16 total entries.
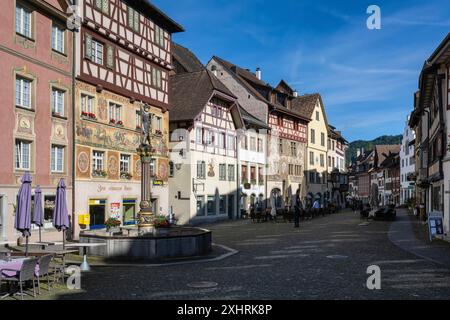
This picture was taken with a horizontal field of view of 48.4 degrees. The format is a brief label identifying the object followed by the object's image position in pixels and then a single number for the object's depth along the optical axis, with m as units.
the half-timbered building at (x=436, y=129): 21.55
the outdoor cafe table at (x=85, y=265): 13.48
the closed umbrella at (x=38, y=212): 14.62
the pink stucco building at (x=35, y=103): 19.61
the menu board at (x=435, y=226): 20.95
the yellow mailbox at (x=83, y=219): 23.66
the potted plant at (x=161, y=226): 20.33
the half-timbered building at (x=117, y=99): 24.27
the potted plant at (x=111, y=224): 19.47
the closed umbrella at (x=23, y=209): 12.60
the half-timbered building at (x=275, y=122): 46.34
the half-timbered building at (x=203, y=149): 33.78
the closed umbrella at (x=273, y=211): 35.66
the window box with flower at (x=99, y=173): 24.95
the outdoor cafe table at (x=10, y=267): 10.27
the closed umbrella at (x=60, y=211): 13.83
